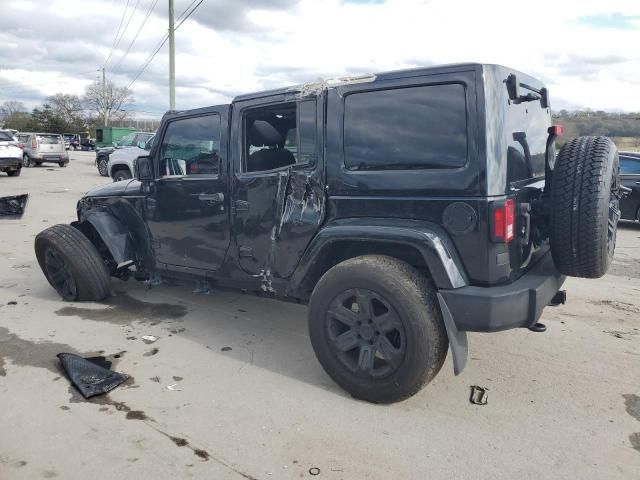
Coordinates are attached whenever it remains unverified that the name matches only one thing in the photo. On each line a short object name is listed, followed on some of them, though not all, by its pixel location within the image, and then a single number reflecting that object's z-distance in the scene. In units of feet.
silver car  78.07
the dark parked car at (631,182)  31.40
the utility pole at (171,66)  69.05
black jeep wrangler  9.47
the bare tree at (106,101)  238.48
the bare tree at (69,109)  228.92
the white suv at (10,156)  59.11
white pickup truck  50.39
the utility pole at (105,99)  236.22
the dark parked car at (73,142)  172.65
